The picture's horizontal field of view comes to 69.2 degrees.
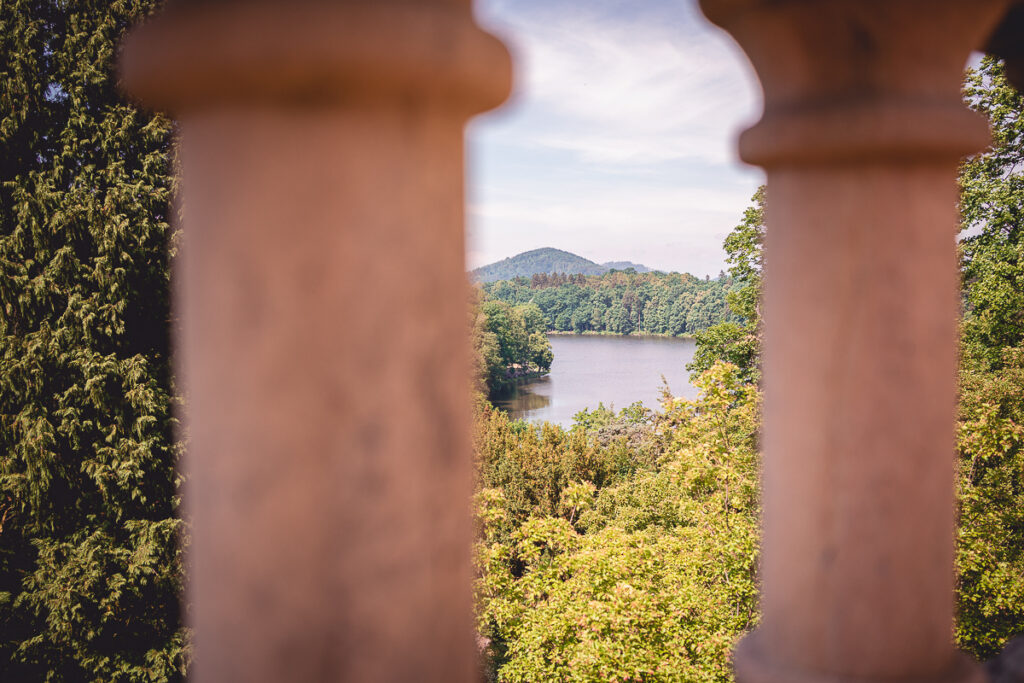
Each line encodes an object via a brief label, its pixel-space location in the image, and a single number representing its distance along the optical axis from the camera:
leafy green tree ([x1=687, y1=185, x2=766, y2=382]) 22.42
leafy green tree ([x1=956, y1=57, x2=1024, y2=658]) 13.85
